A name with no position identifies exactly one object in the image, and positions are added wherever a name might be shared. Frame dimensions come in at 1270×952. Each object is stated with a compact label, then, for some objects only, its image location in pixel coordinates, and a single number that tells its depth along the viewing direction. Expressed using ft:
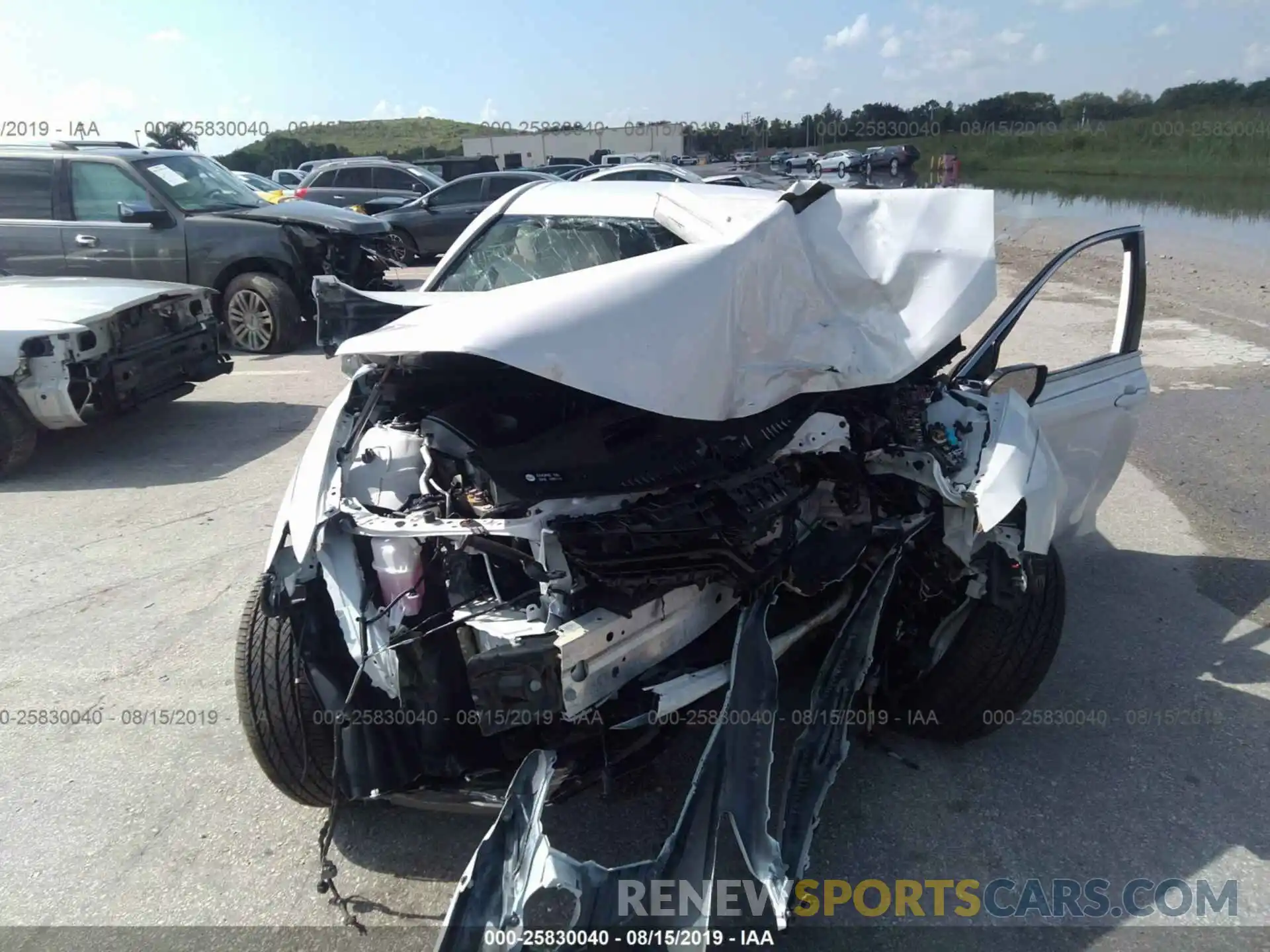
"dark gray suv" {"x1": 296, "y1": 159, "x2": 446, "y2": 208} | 58.54
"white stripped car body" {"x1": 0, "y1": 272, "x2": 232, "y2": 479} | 18.72
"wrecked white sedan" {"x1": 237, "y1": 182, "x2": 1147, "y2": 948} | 7.27
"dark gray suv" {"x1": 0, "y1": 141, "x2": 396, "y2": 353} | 29.22
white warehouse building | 144.66
